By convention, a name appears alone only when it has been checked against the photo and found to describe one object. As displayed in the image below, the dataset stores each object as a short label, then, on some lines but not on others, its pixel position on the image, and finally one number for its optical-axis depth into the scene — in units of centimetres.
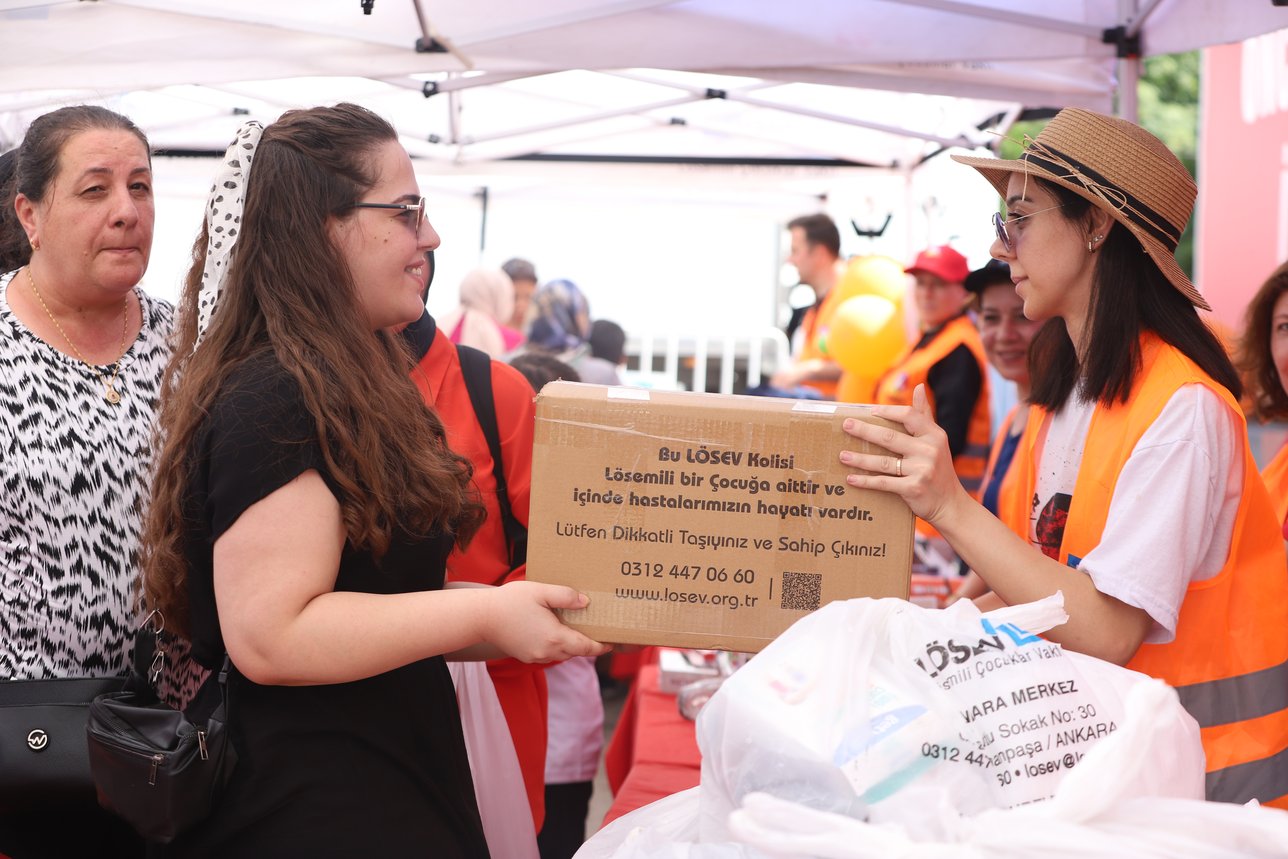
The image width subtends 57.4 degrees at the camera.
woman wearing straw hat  162
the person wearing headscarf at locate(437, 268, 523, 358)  504
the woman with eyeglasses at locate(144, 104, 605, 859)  146
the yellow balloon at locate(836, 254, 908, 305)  669
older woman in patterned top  204
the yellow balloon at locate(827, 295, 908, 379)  640
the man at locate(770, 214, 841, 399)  709
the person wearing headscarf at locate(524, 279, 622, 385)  603
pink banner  506
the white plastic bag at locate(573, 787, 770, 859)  132
